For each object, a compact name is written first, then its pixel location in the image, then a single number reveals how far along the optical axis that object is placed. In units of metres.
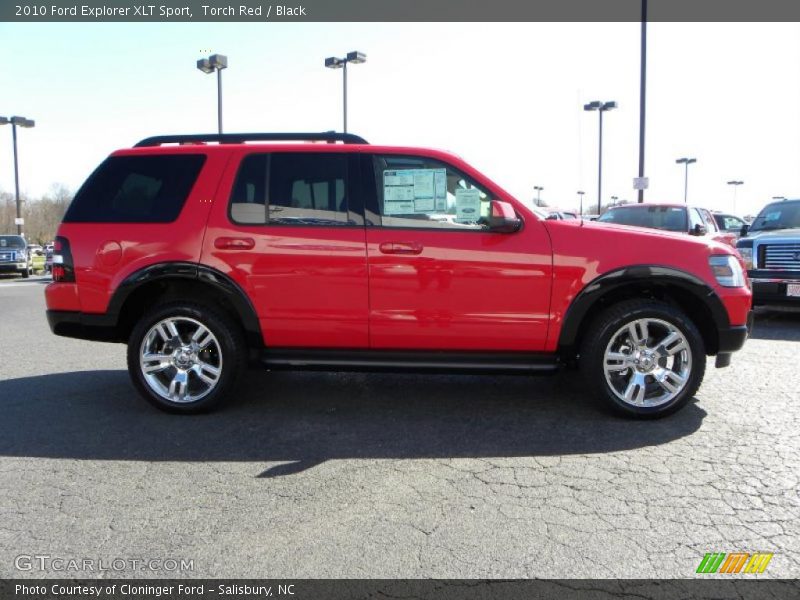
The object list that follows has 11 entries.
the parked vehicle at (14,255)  24.42
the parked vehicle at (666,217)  10.05
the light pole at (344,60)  24.95
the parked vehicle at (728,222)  17.50
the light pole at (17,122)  33.53
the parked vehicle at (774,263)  8.84
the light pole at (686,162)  61.16
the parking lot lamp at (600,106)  32.19
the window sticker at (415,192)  4.67
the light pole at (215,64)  21.79
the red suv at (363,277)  4.53
